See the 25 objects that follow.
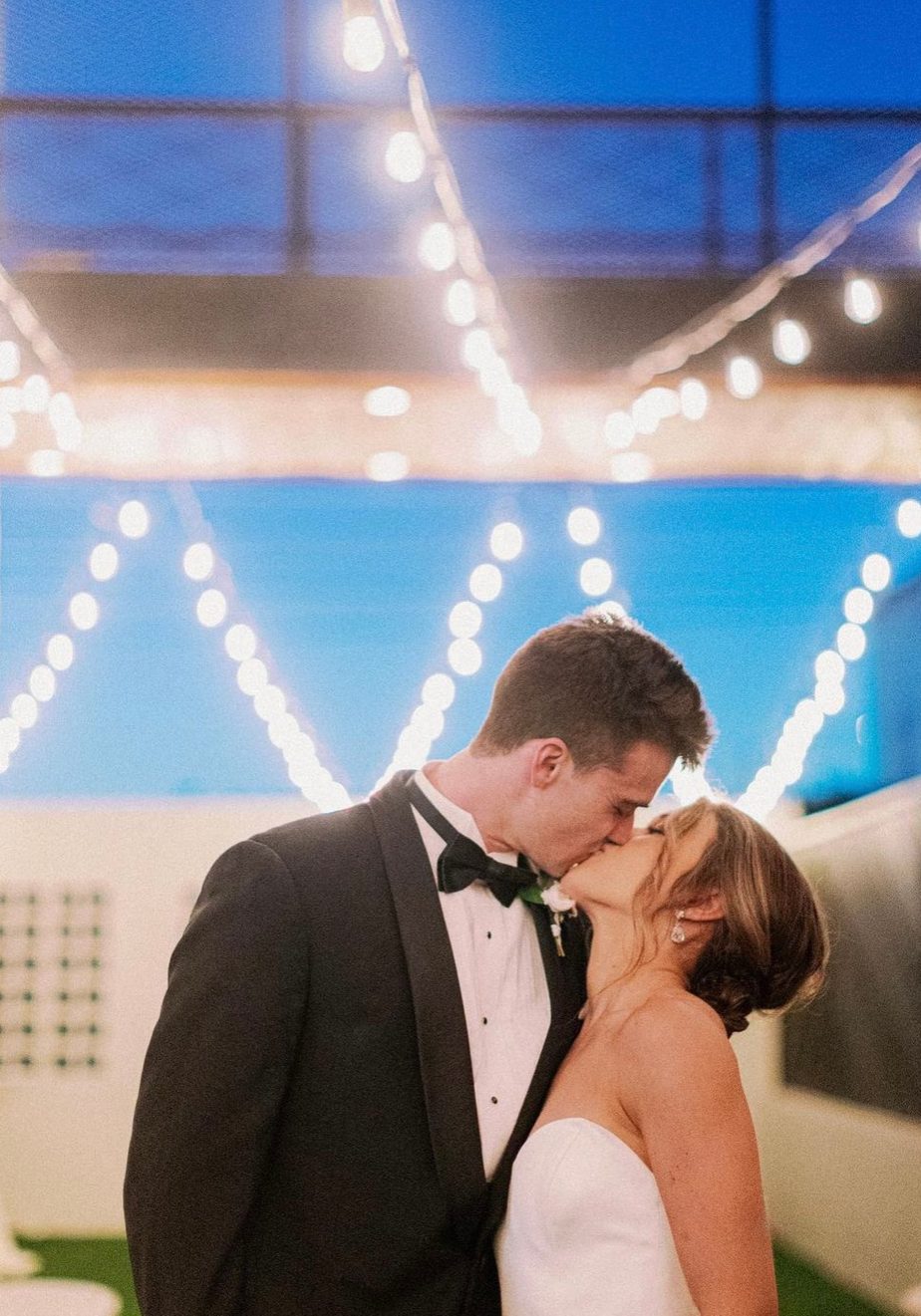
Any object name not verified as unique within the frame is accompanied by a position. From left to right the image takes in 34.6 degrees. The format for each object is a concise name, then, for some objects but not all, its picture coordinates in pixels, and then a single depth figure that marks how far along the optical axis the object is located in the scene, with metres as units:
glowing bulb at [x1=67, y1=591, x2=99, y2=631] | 5.61
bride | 1.71
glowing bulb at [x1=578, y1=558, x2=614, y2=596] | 4.90
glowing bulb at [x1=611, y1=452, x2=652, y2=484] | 6.00
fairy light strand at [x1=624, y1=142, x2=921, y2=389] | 4.90
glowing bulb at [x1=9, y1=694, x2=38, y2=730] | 5.78
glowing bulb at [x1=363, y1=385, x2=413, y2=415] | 5.73
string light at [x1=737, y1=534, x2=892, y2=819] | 4.73
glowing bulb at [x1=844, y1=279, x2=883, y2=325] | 3.81
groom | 1.65
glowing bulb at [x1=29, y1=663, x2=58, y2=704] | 5.71
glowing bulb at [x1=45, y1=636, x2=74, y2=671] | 5.62
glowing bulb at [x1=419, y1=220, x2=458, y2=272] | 3.86
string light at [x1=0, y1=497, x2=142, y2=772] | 5.54
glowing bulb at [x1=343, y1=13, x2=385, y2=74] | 2.58
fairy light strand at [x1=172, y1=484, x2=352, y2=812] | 5.46
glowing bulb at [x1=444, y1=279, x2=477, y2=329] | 4.20
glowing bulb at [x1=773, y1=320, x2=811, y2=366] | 4.02
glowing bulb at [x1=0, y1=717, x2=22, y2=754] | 5.85
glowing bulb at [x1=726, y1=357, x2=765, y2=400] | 4.48
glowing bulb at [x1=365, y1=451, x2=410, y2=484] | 6.05
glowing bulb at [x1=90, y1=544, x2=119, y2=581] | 5.50
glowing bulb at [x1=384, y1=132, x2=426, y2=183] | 3.37
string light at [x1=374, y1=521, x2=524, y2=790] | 5.18
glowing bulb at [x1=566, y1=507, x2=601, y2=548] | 4.86
